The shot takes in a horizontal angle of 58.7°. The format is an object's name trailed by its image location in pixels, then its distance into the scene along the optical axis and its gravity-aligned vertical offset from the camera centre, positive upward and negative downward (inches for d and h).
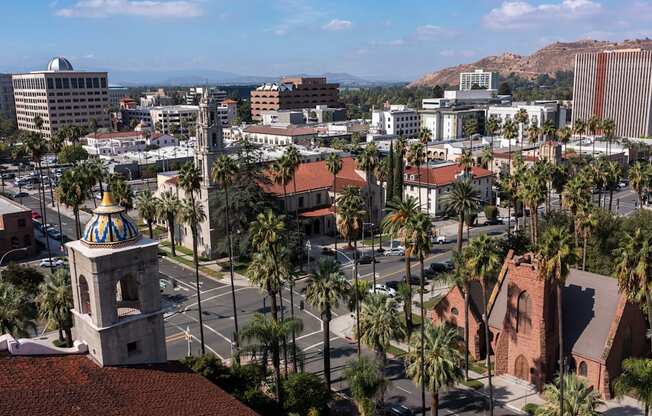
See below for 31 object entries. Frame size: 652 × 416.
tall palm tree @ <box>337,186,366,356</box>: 2160.4 -419.3
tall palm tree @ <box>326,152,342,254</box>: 3097.9 -328.6
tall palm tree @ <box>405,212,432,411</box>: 1633.9 -370.0
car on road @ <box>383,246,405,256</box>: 3154.5 -811.2
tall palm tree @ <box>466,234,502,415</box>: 1627.7 -438.2
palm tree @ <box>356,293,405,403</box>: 1568.7 -601.8
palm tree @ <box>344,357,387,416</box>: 1488.7 -724.2
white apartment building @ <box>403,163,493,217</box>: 3917.3 -560.9
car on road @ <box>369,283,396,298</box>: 2480.7 -810.2
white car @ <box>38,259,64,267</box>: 2984.7 -807.0
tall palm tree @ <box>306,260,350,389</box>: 1653.5 -525.7
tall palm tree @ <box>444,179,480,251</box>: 2122.3 -357.4
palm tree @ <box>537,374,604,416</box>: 1269.7 -668.7
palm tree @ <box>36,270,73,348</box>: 1706.4 -572.5
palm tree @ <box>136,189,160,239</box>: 3154.5 -551.5
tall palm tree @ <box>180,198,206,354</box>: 2311.1 -509.2
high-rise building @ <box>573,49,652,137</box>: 7249.0 +136.7
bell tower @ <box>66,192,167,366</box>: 983.0 -319.6
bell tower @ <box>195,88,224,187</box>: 3088.1 -173.0
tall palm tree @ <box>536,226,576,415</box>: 1396.4 -375.3
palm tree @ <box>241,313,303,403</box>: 1611.7 -632.9
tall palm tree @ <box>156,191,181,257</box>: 2871.6 -509.2
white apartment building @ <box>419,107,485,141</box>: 7765.8 -303.7
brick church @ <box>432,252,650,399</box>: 1708.9 -691.3
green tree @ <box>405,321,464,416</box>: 1407.5 -633.0
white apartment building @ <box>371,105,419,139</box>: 7662.4 -292.0
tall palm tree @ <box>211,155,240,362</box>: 2368.4 -278.0
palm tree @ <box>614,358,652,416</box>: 1320.1 -651.7
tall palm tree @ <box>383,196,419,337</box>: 1676.9 -346.7
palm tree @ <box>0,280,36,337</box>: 1549.0 -562.1
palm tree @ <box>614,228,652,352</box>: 1371.8 -404.6
